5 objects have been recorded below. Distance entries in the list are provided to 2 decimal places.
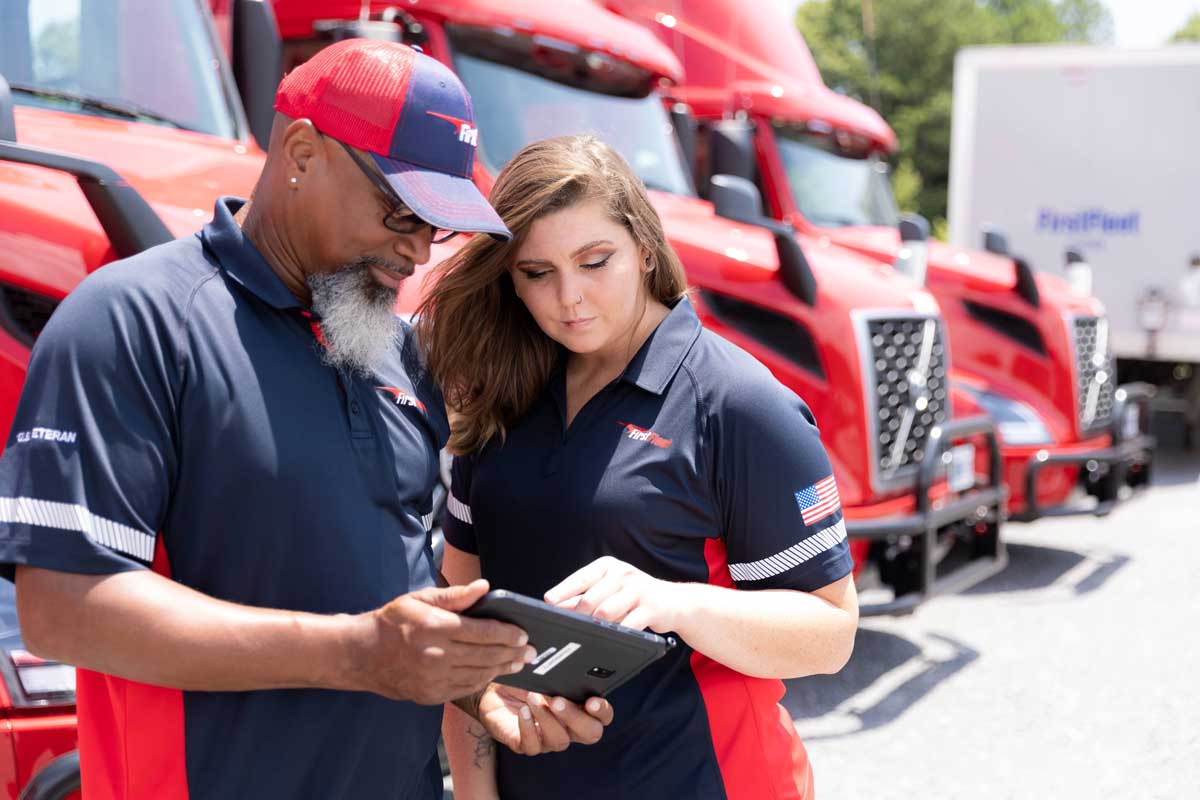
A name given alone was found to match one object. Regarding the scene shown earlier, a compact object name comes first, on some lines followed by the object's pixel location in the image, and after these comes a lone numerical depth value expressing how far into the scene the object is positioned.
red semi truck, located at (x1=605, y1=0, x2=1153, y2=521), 7.23
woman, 1.90
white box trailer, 10.60
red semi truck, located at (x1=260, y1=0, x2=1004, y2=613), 4.88
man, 1.44
